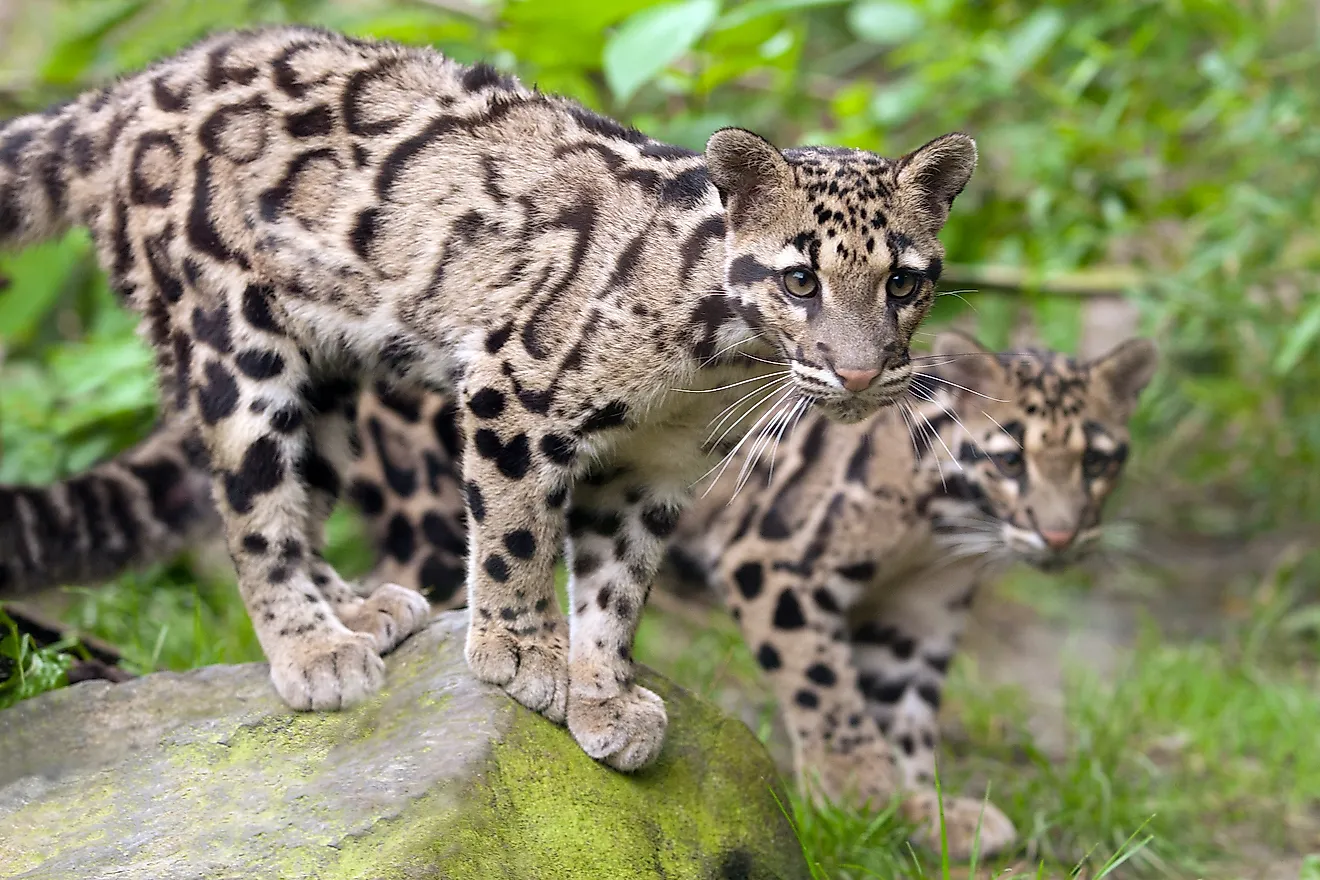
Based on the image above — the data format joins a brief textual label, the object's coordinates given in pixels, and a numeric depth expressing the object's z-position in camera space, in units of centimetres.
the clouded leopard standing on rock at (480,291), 802
